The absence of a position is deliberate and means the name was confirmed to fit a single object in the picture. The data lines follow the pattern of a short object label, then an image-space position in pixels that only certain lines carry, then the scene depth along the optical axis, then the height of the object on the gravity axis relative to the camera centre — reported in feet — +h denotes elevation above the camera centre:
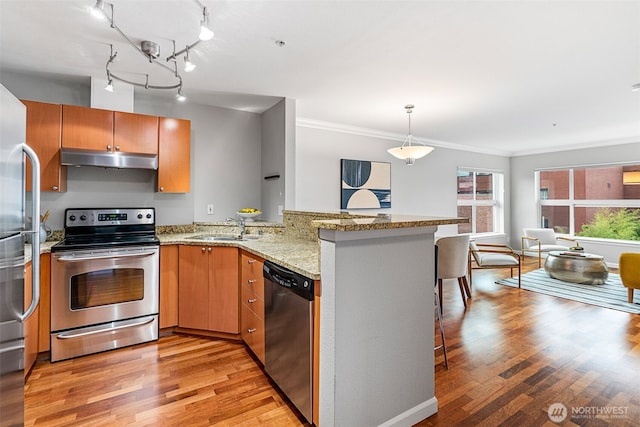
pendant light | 12.25 +2.54
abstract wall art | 16.11 +1.67
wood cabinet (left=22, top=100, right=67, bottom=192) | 8.50 +2.16
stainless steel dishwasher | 5.41 -2.26
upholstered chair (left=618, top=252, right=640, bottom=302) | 11.90 -2.15
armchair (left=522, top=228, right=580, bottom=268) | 18.94 -1.62
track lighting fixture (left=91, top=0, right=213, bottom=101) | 5.29 +3.97
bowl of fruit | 10.82 +0.08
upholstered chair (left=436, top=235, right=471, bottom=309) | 10.76 -1.41
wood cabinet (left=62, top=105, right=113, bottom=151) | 8.82 +2.53
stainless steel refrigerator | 3.63 -0.45
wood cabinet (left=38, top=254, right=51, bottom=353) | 7.72 -2.22
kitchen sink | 10.14 -0.76
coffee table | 14.79 -2.56
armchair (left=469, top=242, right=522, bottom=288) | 13.87 -2.07
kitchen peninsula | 4.91 -1.80
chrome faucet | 10.39 -0.40
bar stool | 7.44 -3.07
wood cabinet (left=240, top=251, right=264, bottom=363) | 7.34 -2.20
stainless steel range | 7.88 -2.01
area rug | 12.11 -3.35
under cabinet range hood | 8.76 +1.67
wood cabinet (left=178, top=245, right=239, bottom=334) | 8.91 -2.14
